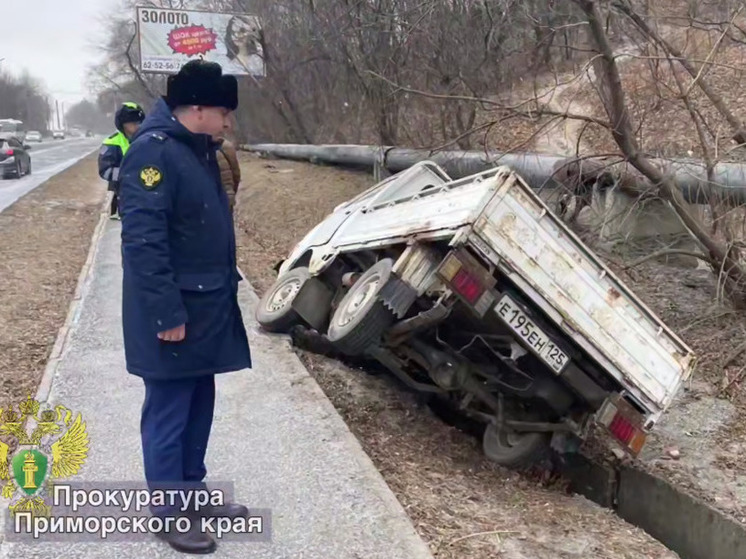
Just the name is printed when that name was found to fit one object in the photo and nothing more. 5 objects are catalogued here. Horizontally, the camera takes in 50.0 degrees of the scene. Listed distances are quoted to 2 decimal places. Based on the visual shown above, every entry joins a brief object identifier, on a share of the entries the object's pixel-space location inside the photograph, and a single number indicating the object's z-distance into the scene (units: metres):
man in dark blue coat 3.07
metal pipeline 6.87
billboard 25.84
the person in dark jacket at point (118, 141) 7.52
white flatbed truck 4.59
